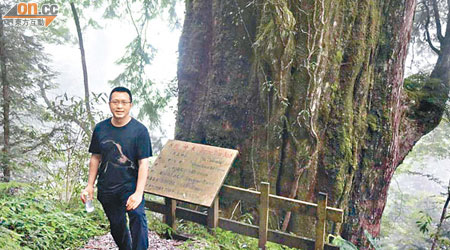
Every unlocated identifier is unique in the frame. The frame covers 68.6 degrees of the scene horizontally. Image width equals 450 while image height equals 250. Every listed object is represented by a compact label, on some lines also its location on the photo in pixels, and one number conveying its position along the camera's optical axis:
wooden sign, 3.90
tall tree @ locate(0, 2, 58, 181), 8.42
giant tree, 4.54
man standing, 2.93
